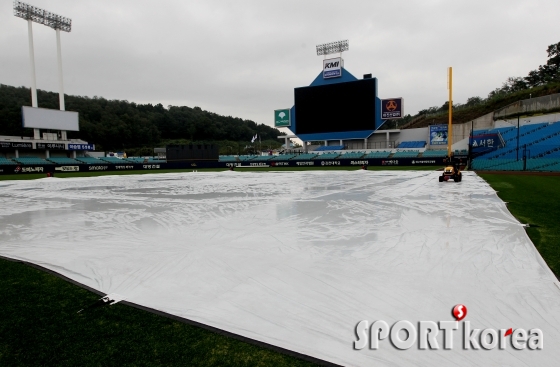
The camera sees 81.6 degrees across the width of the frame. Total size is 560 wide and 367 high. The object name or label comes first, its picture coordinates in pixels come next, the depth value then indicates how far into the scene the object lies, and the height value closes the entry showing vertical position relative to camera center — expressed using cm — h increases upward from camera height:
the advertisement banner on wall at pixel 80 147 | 5497 +251
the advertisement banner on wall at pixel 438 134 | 5150 +319
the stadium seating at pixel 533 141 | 3429 +139
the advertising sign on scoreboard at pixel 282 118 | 5894 +722
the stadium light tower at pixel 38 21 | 4750 +2156
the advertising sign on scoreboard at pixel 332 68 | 5188 +1429
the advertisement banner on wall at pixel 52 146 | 5101 +258
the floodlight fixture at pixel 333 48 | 5781 +1971
